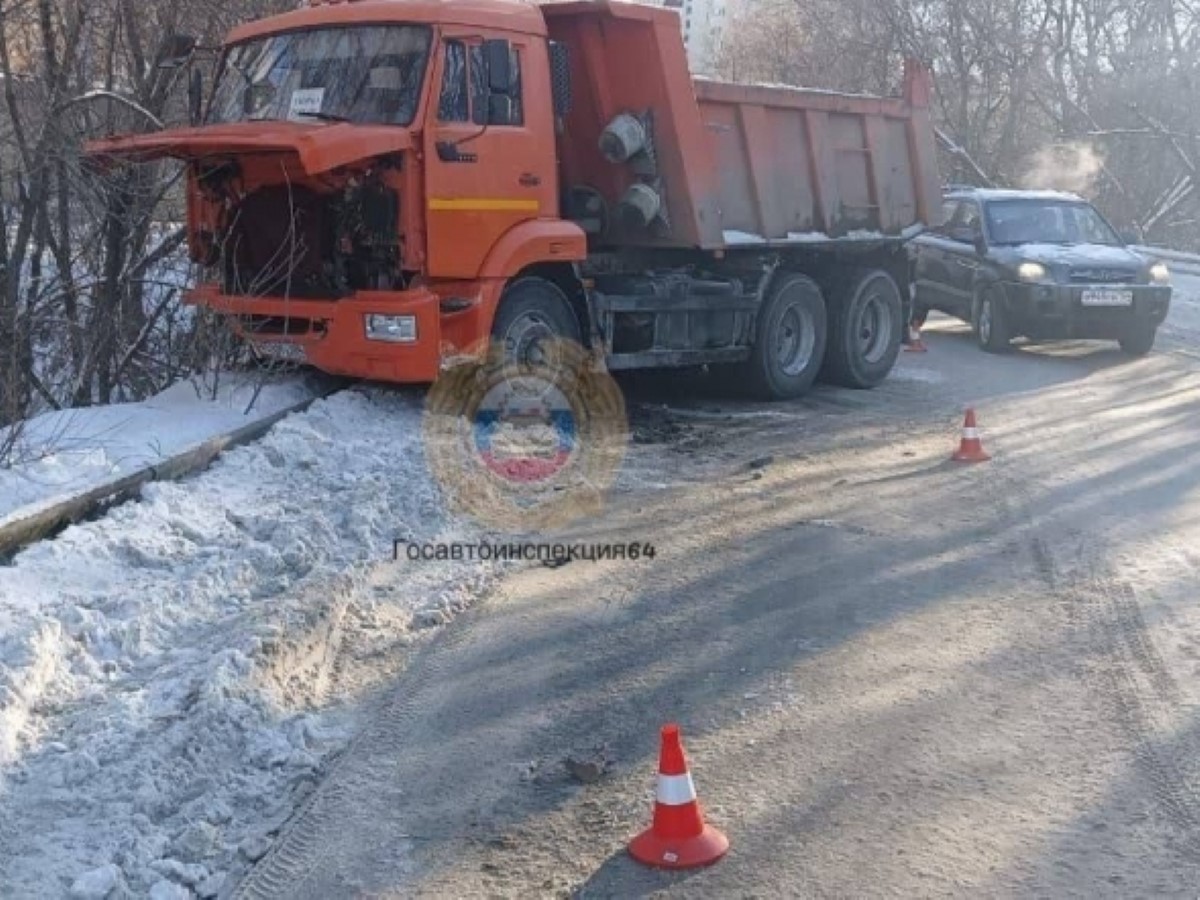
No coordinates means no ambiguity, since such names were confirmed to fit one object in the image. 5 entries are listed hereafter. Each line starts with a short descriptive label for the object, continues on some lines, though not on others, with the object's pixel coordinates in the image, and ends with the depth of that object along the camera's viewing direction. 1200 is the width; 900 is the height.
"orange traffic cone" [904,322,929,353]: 15.71
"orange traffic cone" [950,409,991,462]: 9.44
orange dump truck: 8.95
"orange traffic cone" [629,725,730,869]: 3.98
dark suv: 15.23
